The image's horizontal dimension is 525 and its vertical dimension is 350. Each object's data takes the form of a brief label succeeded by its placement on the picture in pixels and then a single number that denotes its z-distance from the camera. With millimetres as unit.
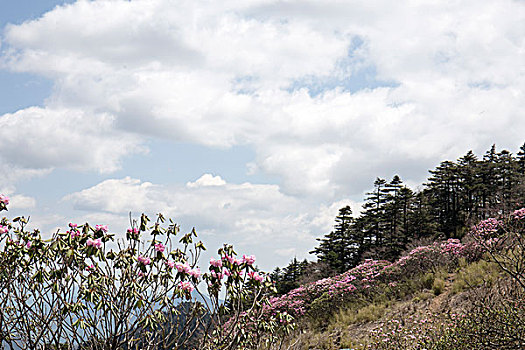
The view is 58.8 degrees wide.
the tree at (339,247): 34719
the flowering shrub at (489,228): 16109
